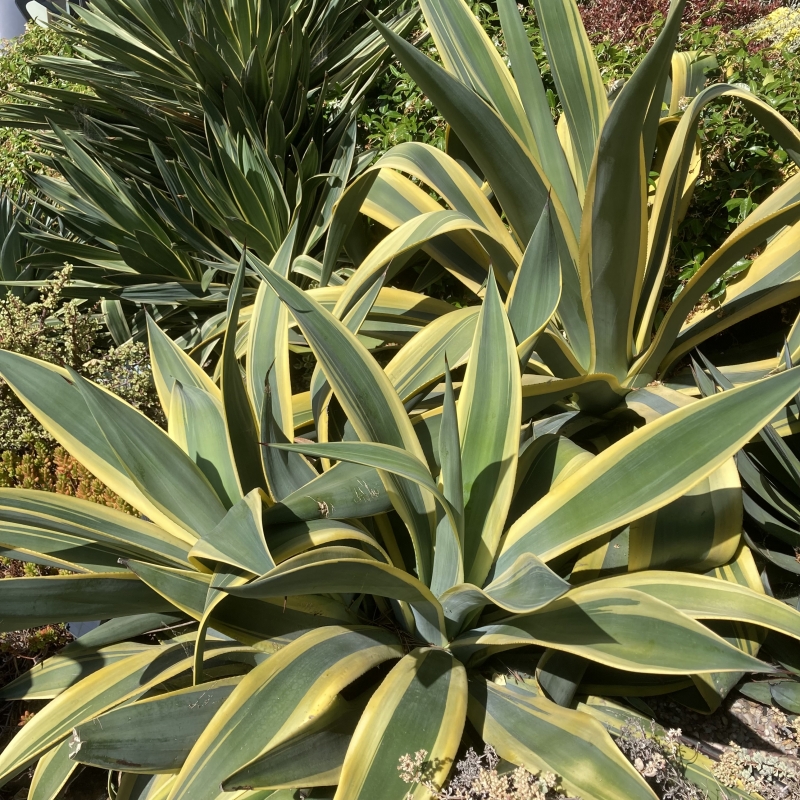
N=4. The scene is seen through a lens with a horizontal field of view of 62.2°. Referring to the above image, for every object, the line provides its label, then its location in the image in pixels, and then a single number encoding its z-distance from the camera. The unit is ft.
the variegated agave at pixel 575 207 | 4.58
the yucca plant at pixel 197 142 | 8.00
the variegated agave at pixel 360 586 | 3.24
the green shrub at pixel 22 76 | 13.15
